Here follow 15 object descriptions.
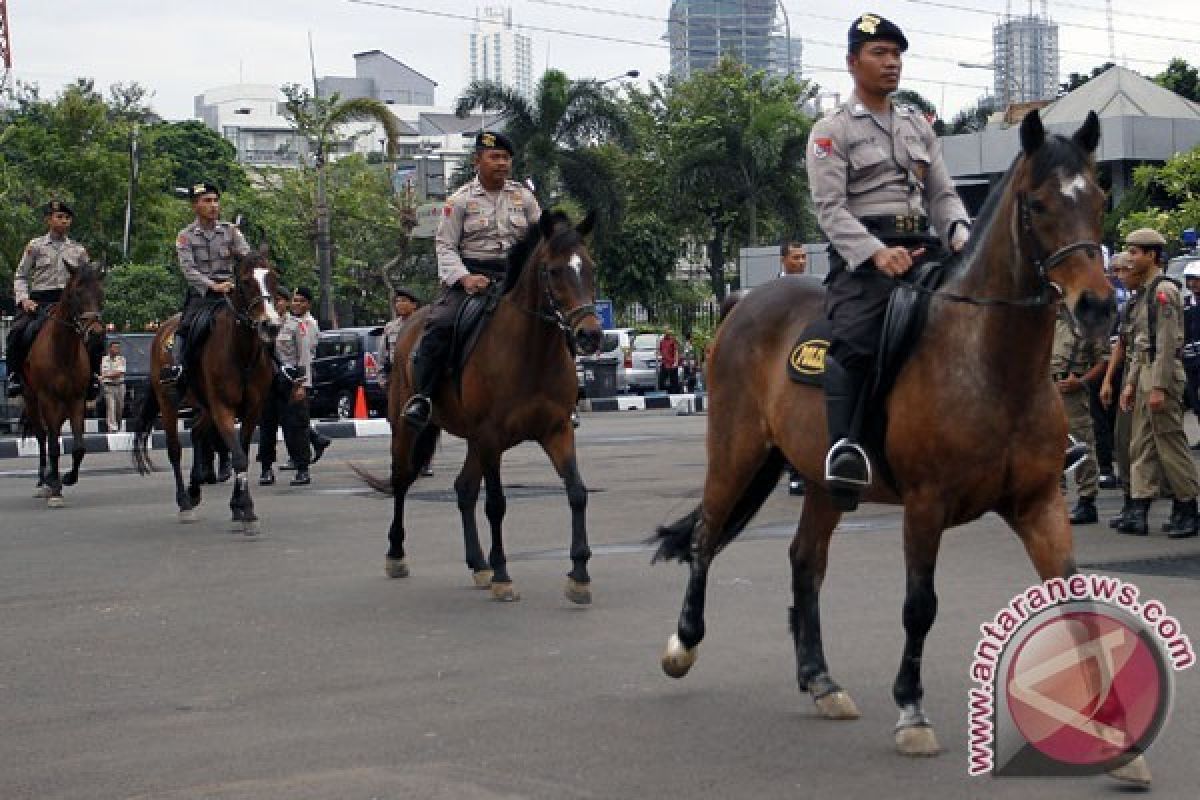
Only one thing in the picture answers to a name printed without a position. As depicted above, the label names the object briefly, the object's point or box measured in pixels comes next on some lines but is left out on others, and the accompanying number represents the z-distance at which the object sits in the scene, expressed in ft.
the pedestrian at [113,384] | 111.14
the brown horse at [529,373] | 35.60
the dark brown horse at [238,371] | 49.55
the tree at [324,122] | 157.89
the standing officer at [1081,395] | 45.68
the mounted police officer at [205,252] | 51.57
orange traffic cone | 107.34
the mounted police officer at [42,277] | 60.95
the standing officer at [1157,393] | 42.32
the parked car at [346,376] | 121.19
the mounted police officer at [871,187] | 23.68
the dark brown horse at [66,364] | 59.36
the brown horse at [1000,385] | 20.77
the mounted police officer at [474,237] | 38.58
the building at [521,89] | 185.98
